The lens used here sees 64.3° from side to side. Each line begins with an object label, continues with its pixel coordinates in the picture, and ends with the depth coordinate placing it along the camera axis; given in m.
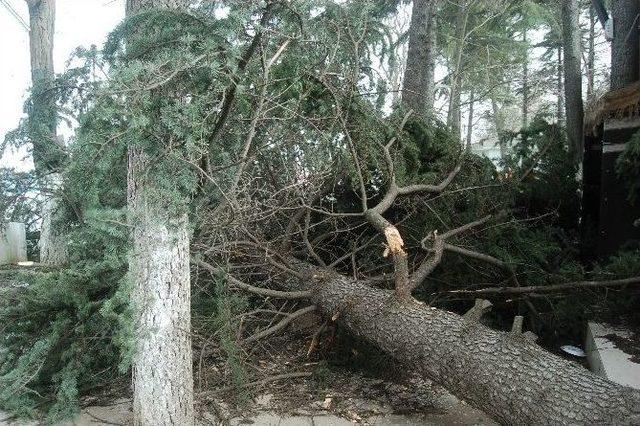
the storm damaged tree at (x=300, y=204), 2.69
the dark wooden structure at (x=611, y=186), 5.58
